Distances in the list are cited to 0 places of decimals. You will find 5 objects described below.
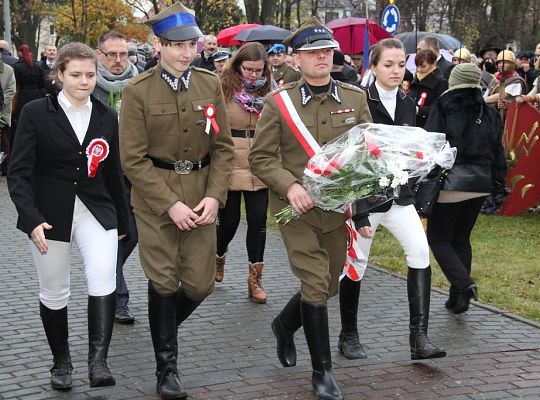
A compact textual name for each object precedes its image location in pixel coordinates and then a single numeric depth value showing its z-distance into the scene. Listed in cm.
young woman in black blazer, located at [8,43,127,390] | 919
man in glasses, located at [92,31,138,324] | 1222
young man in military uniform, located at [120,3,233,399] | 929
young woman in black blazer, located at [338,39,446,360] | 1049
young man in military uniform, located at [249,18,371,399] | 937
